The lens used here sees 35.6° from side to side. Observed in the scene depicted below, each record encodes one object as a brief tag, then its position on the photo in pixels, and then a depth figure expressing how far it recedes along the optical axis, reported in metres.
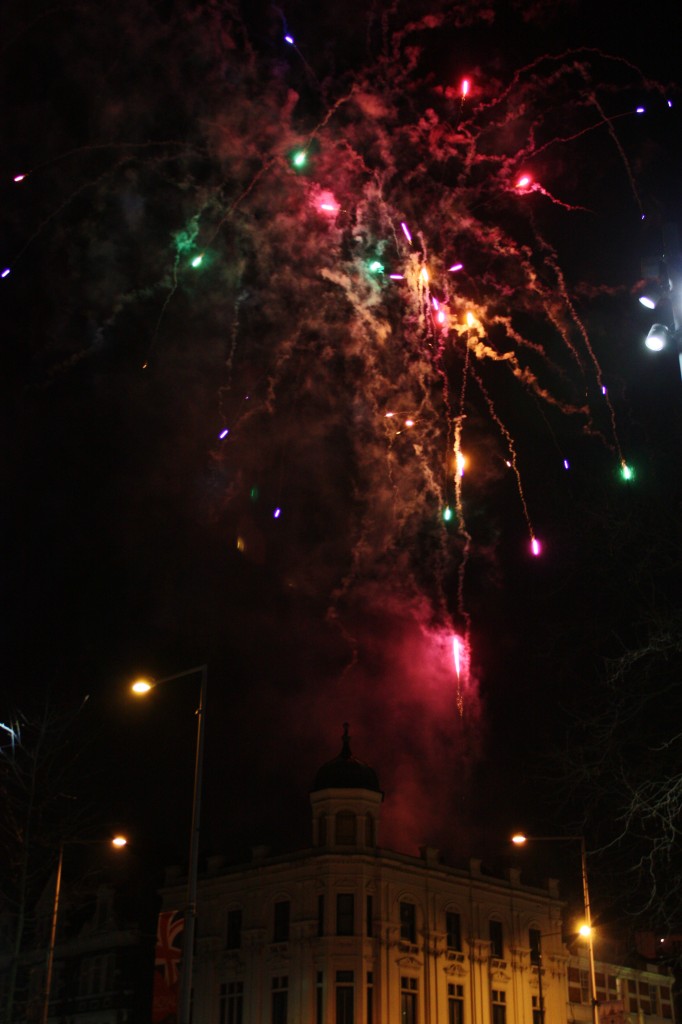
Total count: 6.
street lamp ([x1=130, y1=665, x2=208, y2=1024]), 18.33
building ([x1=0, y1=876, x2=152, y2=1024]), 49.38
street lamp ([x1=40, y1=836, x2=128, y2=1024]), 31.79
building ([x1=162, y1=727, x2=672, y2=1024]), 41.84
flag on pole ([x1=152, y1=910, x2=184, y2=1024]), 17.77
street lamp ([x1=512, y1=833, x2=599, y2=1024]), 29.34
